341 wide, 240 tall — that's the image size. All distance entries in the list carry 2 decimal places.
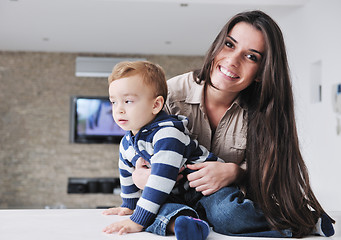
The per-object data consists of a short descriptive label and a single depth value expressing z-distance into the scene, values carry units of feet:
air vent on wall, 20.34
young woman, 3.92
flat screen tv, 20.65
